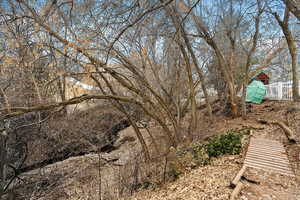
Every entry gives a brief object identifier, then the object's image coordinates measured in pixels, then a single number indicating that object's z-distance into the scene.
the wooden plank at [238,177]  2.60
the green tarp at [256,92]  9.66
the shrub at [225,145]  3.96
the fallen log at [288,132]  4.02
